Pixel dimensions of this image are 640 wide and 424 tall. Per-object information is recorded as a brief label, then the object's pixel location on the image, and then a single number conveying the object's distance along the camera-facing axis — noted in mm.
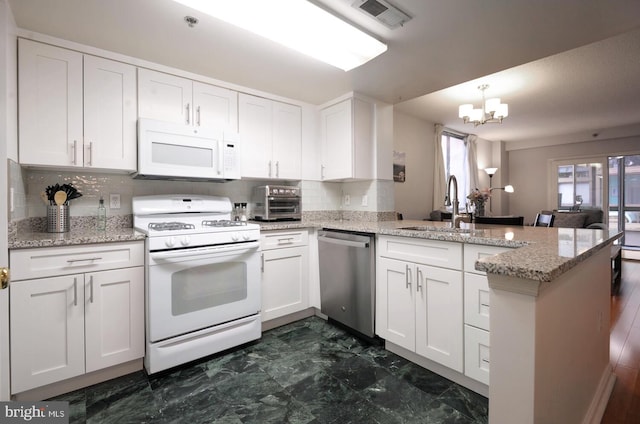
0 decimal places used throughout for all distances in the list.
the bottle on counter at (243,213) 2877
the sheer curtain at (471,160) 6133
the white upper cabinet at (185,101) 2291
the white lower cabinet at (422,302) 1781
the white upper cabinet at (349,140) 2980
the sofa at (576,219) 5082
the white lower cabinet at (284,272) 2525
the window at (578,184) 6168
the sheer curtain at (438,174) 5207
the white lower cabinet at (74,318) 1597
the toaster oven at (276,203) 2828
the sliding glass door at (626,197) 6051
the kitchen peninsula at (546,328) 815
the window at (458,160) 5824
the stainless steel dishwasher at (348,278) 2273
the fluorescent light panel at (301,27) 1623
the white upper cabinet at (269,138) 2805
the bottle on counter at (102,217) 2234
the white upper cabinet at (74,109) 1870
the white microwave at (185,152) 2189
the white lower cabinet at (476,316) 1649
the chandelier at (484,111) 3613
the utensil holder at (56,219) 1959
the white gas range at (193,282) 1888
